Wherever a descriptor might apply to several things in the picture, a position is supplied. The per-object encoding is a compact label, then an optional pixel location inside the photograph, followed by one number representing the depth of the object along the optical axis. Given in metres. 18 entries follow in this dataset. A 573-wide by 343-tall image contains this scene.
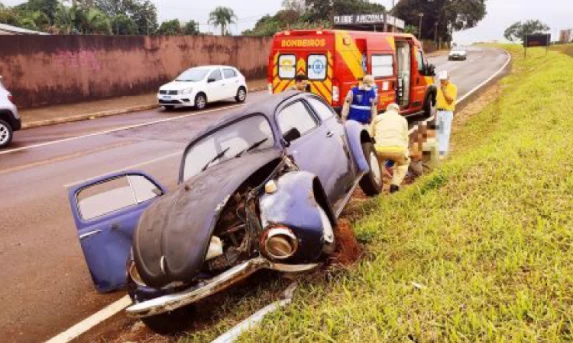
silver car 11.89
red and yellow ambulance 10.27
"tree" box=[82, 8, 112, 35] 43.34
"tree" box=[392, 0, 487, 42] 79.69
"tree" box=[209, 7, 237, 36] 68.50
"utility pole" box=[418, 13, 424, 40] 77.29
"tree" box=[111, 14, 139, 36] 58.31
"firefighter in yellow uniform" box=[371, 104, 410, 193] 7.18
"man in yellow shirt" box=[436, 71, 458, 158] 8.94
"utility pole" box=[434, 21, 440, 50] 77.41
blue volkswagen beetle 3.56
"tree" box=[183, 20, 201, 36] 66.62
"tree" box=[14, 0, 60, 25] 71.44
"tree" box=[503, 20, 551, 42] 136.00
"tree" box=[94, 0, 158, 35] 82.09
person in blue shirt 8.59
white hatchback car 17.59
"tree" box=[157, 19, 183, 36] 63.31
